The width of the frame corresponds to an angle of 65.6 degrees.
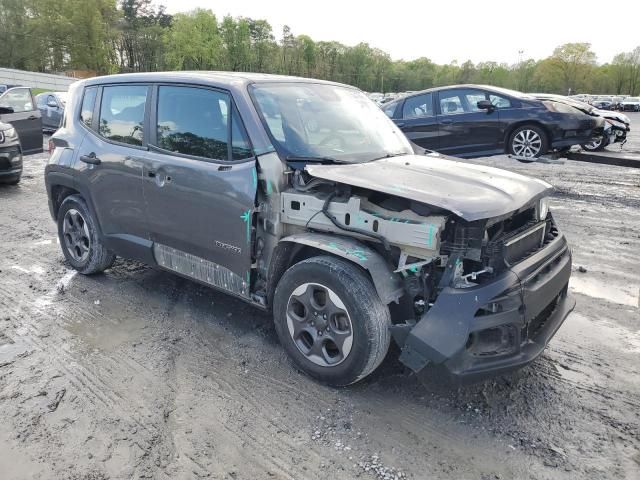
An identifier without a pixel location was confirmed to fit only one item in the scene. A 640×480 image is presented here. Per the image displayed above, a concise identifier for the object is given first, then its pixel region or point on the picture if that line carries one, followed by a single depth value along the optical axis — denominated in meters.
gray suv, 2.70
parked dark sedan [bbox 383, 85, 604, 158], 9.34
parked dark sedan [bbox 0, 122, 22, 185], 9.02
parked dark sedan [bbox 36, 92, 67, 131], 15.14
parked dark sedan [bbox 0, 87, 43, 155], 9.99
